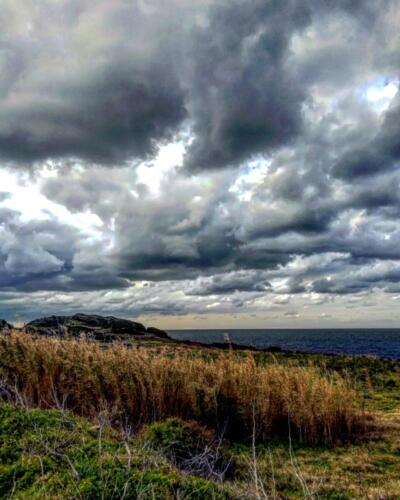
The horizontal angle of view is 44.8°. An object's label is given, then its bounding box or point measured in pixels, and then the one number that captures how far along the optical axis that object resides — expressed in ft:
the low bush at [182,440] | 20.76
